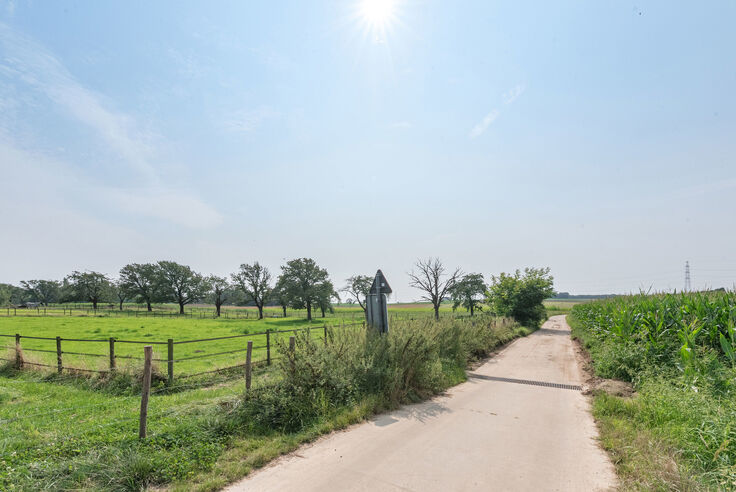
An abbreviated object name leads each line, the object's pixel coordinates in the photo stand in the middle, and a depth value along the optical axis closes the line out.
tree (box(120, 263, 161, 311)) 68.12
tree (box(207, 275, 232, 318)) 65.50
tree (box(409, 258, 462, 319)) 40.41
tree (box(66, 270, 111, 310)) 73.31
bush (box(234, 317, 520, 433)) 5.60
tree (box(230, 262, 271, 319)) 55.38
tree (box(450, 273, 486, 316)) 45.28
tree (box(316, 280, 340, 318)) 49.53
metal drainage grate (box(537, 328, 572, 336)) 23.92
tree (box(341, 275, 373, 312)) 59.78
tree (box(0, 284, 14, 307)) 80.25
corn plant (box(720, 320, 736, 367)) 5.91
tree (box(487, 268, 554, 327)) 29.09
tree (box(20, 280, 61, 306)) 108.25
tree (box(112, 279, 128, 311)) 69.38
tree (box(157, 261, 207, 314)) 67.75
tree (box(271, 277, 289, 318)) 49.25
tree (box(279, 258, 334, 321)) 49.06
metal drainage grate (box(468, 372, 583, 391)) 8.77
